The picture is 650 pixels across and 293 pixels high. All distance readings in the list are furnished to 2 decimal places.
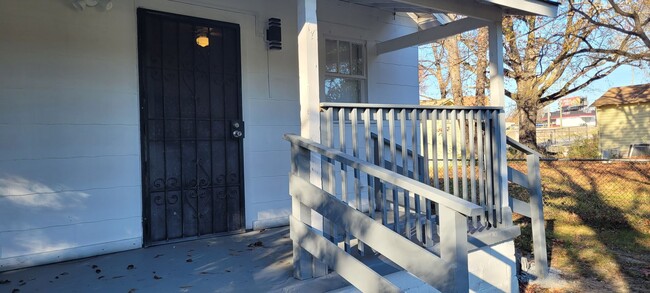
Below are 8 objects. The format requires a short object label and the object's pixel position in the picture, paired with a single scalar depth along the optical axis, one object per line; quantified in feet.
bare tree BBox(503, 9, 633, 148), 38.78
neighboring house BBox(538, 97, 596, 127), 161.34
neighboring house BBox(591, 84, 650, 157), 55.88
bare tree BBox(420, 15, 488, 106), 46.62
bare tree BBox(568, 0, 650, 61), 28.47
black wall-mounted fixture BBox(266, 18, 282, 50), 14.32
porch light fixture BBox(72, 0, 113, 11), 11.07
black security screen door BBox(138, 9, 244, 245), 12.19
